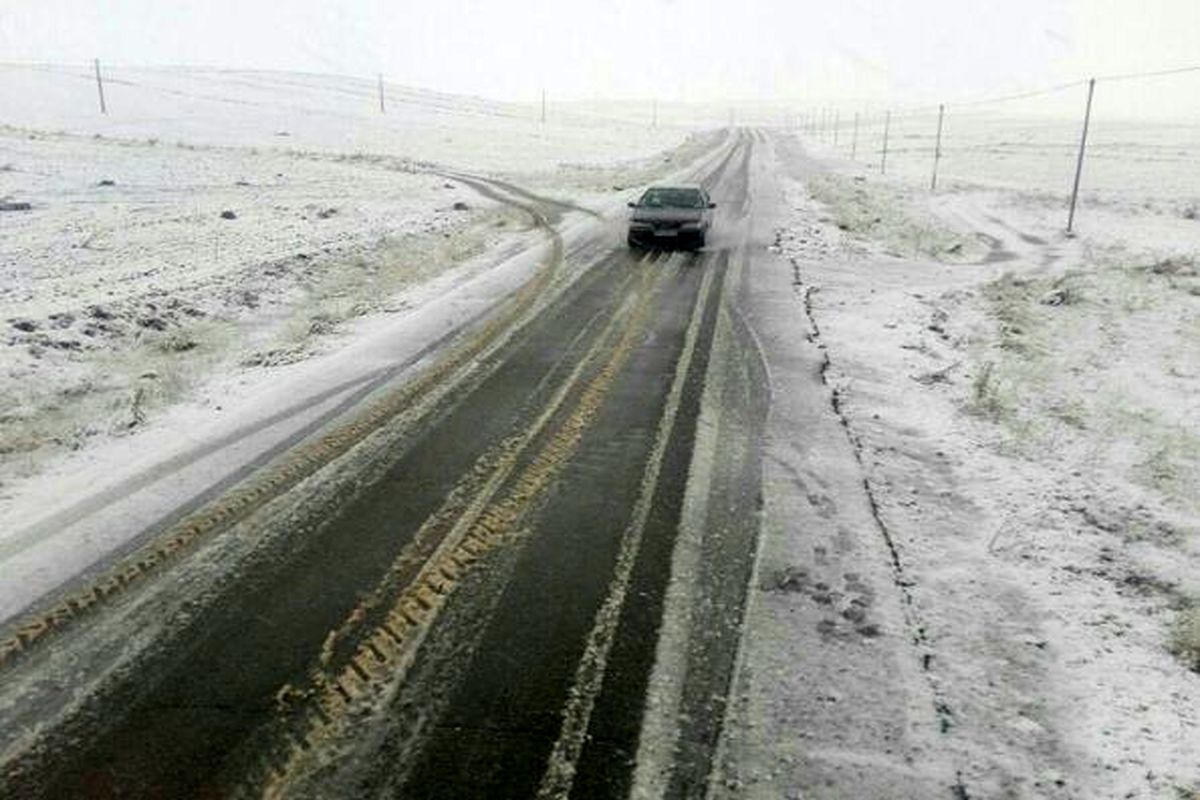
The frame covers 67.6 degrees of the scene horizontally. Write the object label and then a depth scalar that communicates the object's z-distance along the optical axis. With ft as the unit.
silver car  66.95
